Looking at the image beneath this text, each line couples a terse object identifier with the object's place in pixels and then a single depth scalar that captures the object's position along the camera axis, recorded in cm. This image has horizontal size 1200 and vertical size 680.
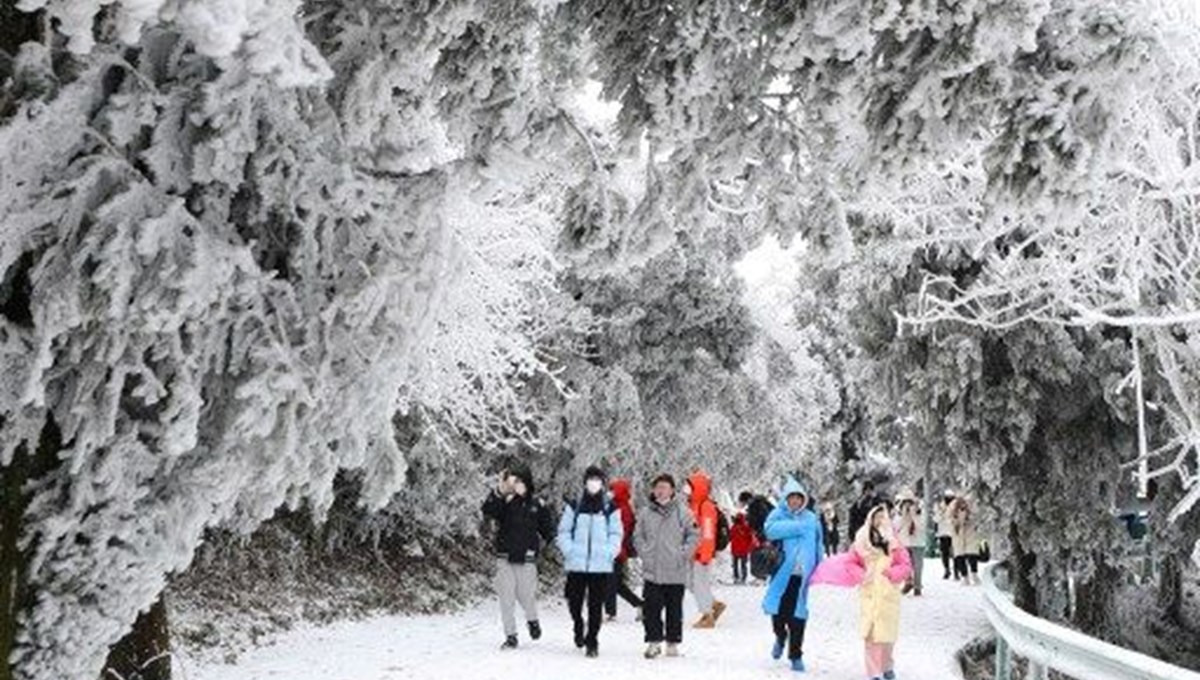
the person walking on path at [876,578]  1270
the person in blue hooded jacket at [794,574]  1350
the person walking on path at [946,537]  2895
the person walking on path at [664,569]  1374
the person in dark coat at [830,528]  3684
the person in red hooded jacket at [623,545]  1838
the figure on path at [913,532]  2134
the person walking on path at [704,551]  1738
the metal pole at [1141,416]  1219
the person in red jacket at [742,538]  2539
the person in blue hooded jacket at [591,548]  1392
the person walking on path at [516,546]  1467
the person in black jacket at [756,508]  2614
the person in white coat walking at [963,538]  2642
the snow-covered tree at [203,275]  520
